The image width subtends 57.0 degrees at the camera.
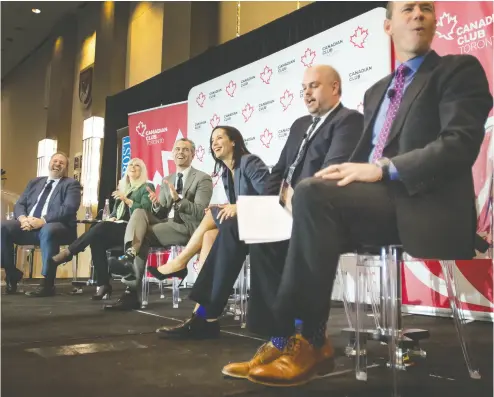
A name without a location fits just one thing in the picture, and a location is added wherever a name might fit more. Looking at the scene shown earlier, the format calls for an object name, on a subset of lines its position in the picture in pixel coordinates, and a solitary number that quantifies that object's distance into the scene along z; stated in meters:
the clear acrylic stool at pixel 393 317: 1.28
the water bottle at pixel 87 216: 4.65
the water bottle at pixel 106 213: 4.10
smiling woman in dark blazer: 2.12
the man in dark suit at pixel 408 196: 1.02
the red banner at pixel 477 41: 2.47
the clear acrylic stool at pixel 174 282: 3.13
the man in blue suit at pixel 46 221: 3.73
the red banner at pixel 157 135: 5.22
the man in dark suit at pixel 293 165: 1.39
